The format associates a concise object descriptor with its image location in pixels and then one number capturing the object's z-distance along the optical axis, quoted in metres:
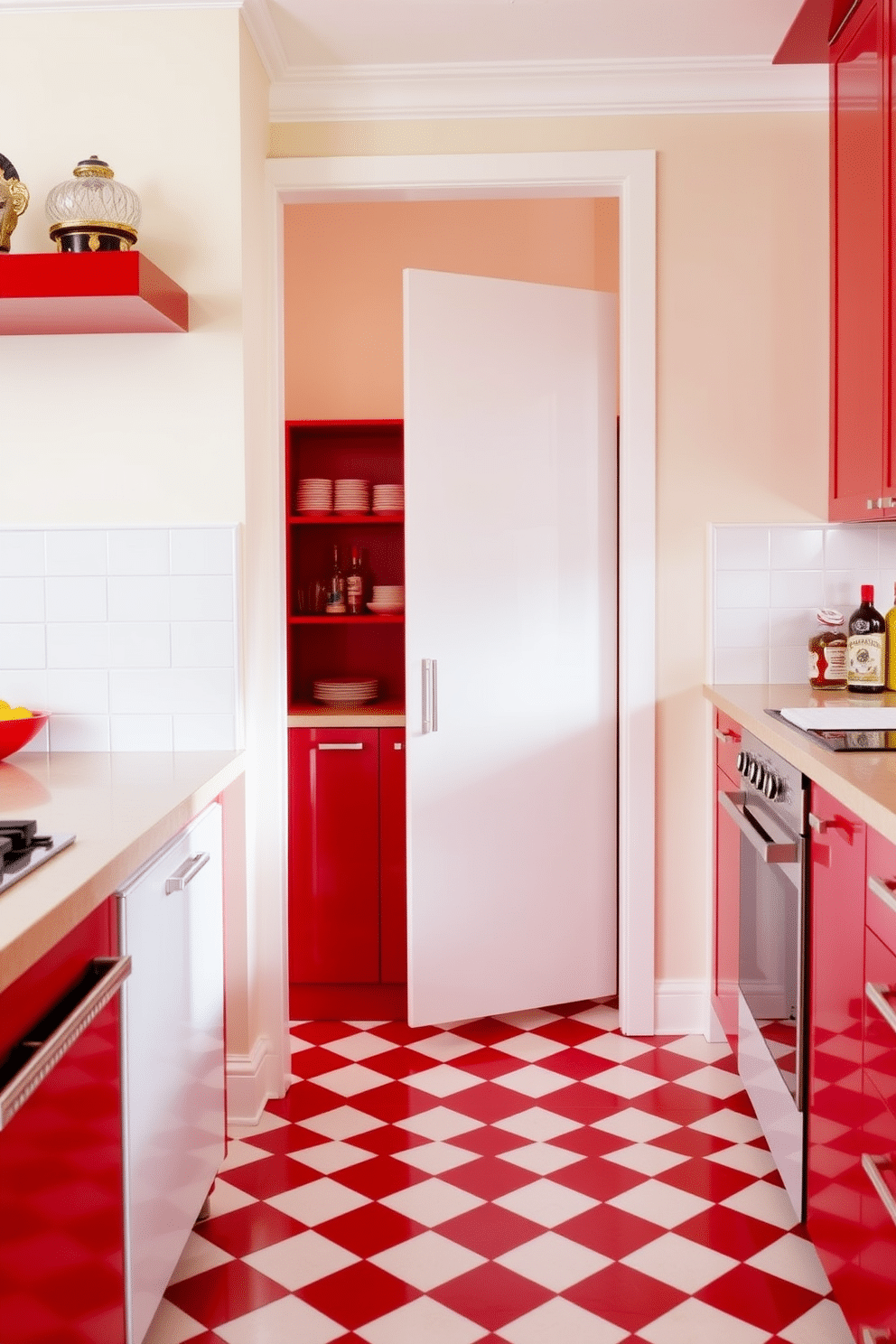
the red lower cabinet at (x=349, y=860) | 3.45
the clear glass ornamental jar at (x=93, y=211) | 2.35
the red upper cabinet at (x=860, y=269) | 2.53
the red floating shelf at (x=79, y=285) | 2.25
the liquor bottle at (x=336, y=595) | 3.94
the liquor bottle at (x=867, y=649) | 2.90
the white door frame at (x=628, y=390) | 3.00
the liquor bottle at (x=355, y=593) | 3.97
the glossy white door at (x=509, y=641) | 3.17
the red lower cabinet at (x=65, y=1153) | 1.25
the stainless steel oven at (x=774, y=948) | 2.08
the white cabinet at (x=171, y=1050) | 1.70
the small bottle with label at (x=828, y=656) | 3.00
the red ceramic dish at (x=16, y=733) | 2.32
